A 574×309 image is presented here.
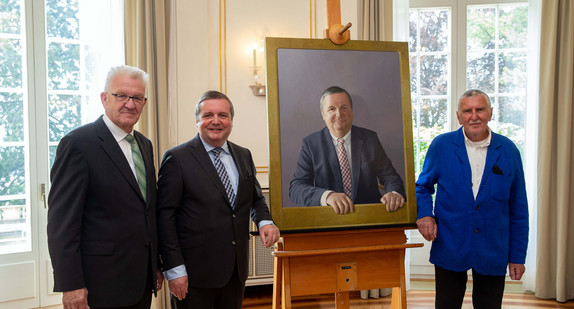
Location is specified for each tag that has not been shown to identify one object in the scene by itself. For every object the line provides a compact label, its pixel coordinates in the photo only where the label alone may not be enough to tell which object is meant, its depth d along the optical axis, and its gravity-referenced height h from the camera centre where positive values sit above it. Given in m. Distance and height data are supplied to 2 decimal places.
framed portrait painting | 2.28 +0.10
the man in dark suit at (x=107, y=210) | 1.54 -0.28
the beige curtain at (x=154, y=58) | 3.51 +0.66
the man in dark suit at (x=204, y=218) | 1.84 -0.36
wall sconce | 3.82 +0.46
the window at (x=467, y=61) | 4.36 +0.77
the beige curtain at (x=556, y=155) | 3.79 -0.19
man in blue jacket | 2.23 -0.41
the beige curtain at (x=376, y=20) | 3.96 +1.08
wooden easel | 2.29 -0.71
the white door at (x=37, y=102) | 3.48 +0.30
